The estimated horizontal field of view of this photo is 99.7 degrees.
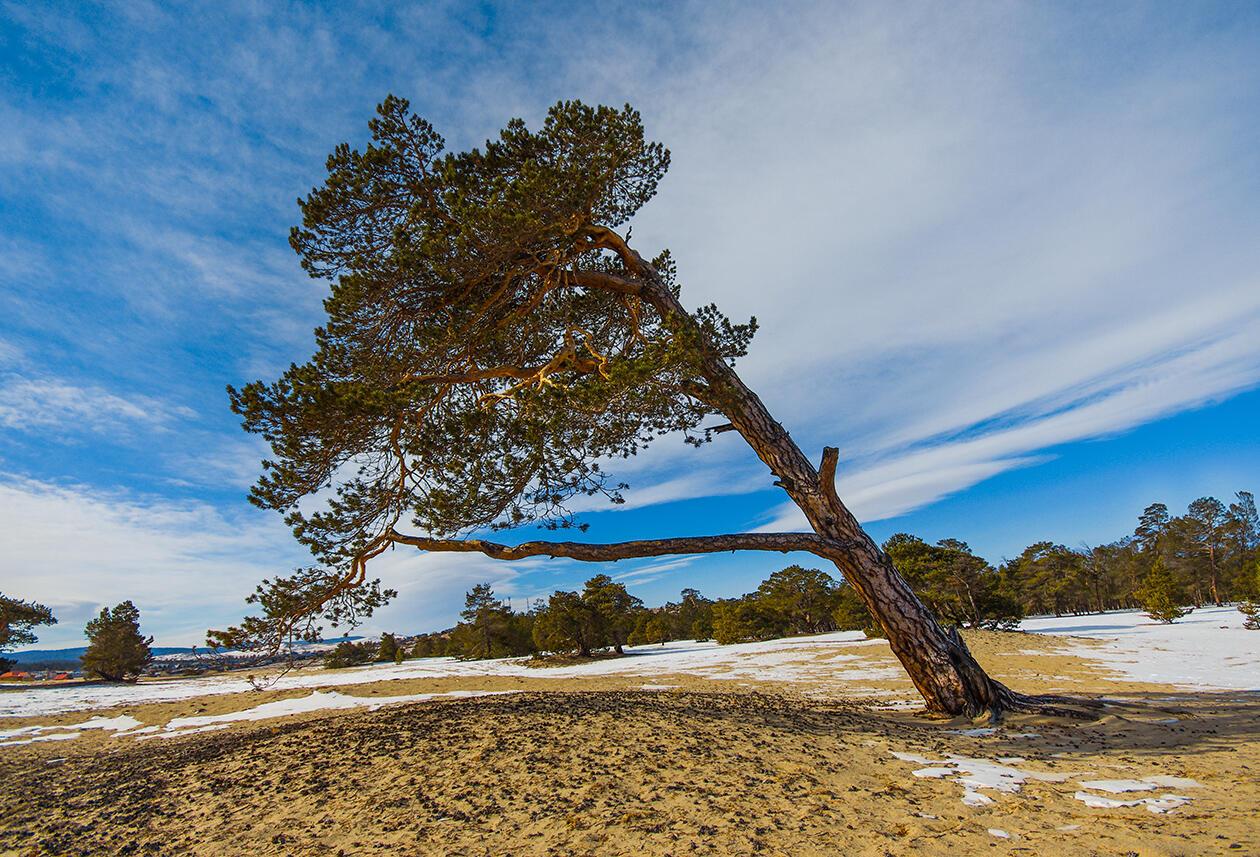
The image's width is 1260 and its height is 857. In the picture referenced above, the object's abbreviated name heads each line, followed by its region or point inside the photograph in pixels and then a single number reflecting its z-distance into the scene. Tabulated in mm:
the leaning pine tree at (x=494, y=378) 6840
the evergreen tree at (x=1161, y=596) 26734
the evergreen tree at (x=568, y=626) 26953
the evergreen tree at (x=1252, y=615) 21219
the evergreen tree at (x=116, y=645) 32656
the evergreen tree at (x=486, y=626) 33375
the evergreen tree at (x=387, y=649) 41938
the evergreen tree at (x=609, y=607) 26547
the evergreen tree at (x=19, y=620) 32062
